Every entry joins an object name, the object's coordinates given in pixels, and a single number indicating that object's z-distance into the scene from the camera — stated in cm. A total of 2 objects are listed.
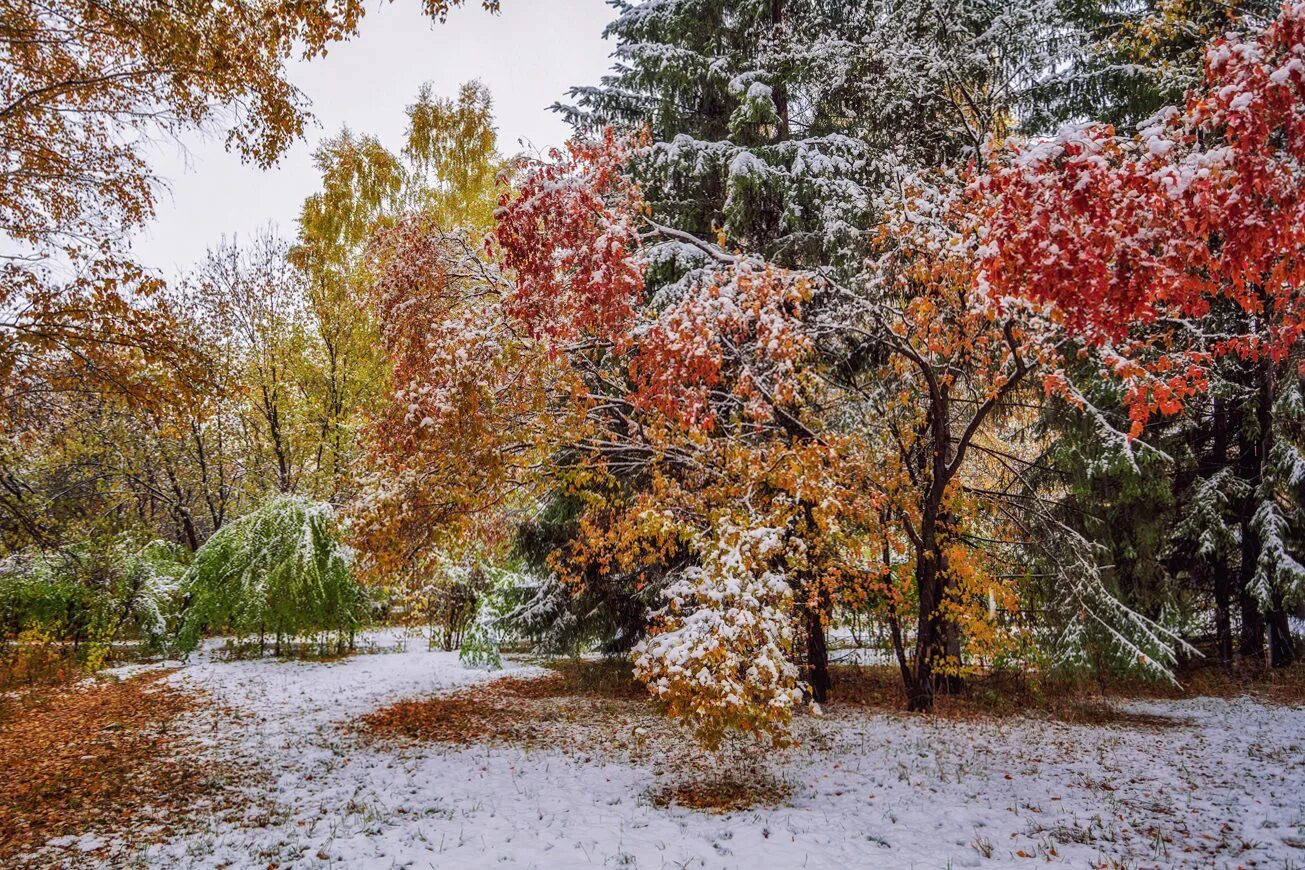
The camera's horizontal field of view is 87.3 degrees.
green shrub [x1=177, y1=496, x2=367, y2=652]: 1360
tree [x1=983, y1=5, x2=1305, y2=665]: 339
